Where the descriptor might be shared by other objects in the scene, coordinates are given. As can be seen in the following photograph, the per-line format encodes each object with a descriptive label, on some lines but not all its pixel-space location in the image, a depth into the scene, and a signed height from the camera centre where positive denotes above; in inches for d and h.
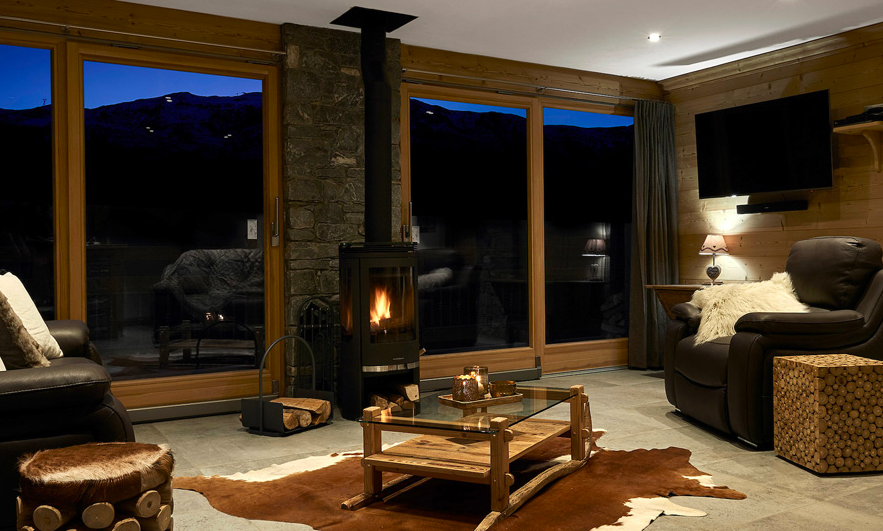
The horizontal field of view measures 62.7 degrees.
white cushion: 128.6 -7.9
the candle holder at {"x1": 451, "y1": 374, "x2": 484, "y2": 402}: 124.6 -21.9
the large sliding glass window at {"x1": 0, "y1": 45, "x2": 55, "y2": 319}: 163.5 +22.8
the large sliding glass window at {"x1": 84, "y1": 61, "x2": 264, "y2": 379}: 174.1 +12.3
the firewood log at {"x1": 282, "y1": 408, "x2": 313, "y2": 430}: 158.7 -33.8
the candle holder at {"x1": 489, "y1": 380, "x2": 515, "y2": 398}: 130.5 -22.9
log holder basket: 158.6 -33.3
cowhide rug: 105.0 -37.4
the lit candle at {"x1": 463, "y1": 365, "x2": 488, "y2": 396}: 126.1 -19.7
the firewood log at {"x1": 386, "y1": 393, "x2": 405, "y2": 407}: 175.5 -32.6
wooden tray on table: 122.0 -23.9
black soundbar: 214.7 +15.2
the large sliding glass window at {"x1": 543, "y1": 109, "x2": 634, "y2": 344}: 244.8 +13.2
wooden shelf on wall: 191.3 +32.2
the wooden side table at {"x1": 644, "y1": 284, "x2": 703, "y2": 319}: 219.8 -10.8
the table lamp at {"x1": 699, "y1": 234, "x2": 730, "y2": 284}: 226.8 +3.1
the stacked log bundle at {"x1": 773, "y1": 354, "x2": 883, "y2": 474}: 124.4 -27.5
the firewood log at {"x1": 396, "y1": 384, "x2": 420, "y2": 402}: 176.4 -31.1
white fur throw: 155.0 -9.9
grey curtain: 247.0 +6.8
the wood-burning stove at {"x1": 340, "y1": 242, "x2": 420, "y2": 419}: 173.0 -12.9
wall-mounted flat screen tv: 205.9 +33.2
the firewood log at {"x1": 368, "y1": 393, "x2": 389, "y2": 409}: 172.9 -32.7
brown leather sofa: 85.6 -17.5
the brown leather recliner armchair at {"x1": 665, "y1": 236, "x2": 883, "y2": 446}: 139.1 -16.0
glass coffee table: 104.3 -30.0
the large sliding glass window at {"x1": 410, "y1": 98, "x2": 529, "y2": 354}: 219.9 +12.5
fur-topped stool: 74.7 -23.1
